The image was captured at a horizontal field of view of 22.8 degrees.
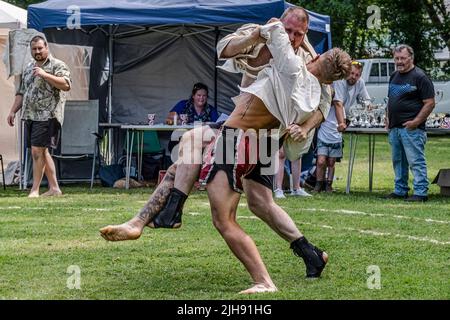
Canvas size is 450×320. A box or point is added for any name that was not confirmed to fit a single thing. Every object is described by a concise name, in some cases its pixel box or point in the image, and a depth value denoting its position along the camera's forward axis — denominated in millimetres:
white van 30562
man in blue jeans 12992
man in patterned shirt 13109
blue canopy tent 16156
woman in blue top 14930
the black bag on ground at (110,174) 15148
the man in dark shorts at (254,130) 6562
